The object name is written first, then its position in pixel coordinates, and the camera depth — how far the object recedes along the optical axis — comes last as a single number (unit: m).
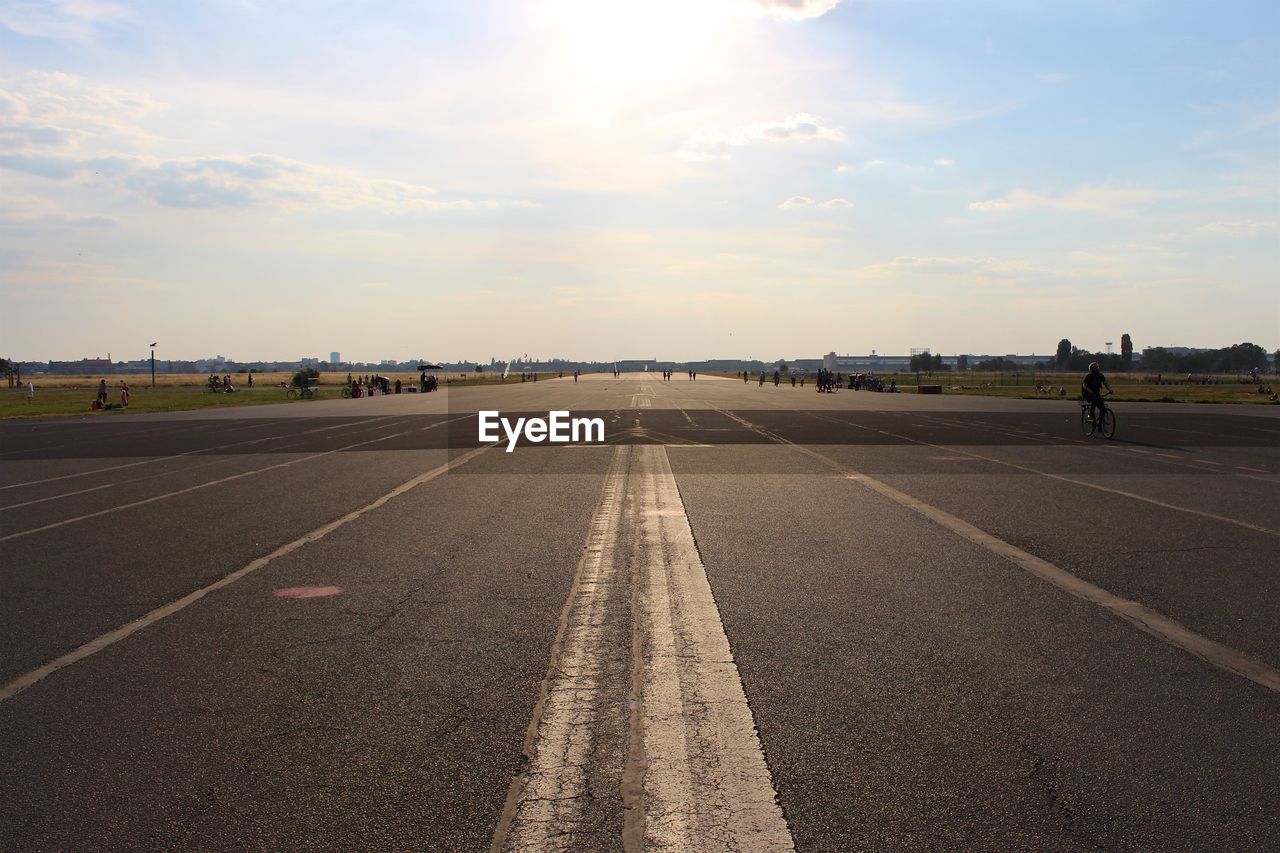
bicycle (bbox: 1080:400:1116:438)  23.41
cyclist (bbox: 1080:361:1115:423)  23.08
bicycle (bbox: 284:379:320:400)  56.70
